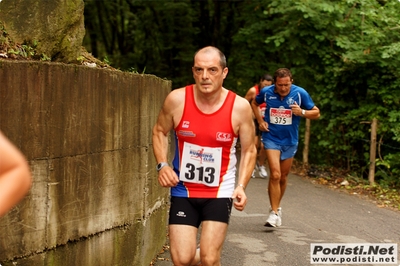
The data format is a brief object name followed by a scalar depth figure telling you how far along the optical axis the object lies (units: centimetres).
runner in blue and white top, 1526
